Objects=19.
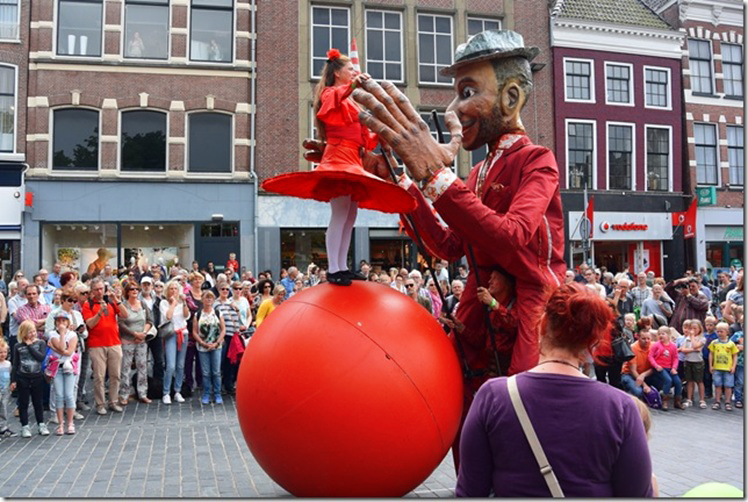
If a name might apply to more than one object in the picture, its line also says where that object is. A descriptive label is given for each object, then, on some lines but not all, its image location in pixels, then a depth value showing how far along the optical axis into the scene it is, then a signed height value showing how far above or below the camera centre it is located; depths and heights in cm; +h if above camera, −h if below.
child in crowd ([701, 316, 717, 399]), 1028 -103
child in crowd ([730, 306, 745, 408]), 976 -151
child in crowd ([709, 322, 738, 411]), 969 -135
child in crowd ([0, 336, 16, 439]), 755 -127
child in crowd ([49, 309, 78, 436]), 791 -118
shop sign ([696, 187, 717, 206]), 2350 +294
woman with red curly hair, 183 -46
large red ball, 259 -51
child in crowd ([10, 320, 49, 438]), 768 -116
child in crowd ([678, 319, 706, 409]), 999 -141
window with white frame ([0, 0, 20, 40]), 1820 +731
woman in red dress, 285 +45
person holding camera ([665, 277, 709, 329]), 1124 -55
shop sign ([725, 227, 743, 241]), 2369 +154
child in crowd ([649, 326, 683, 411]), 980 -142
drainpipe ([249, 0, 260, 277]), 1944 +447
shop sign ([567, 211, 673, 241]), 2281 +181
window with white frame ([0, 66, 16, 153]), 1811 +493
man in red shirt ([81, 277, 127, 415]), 895 -95
